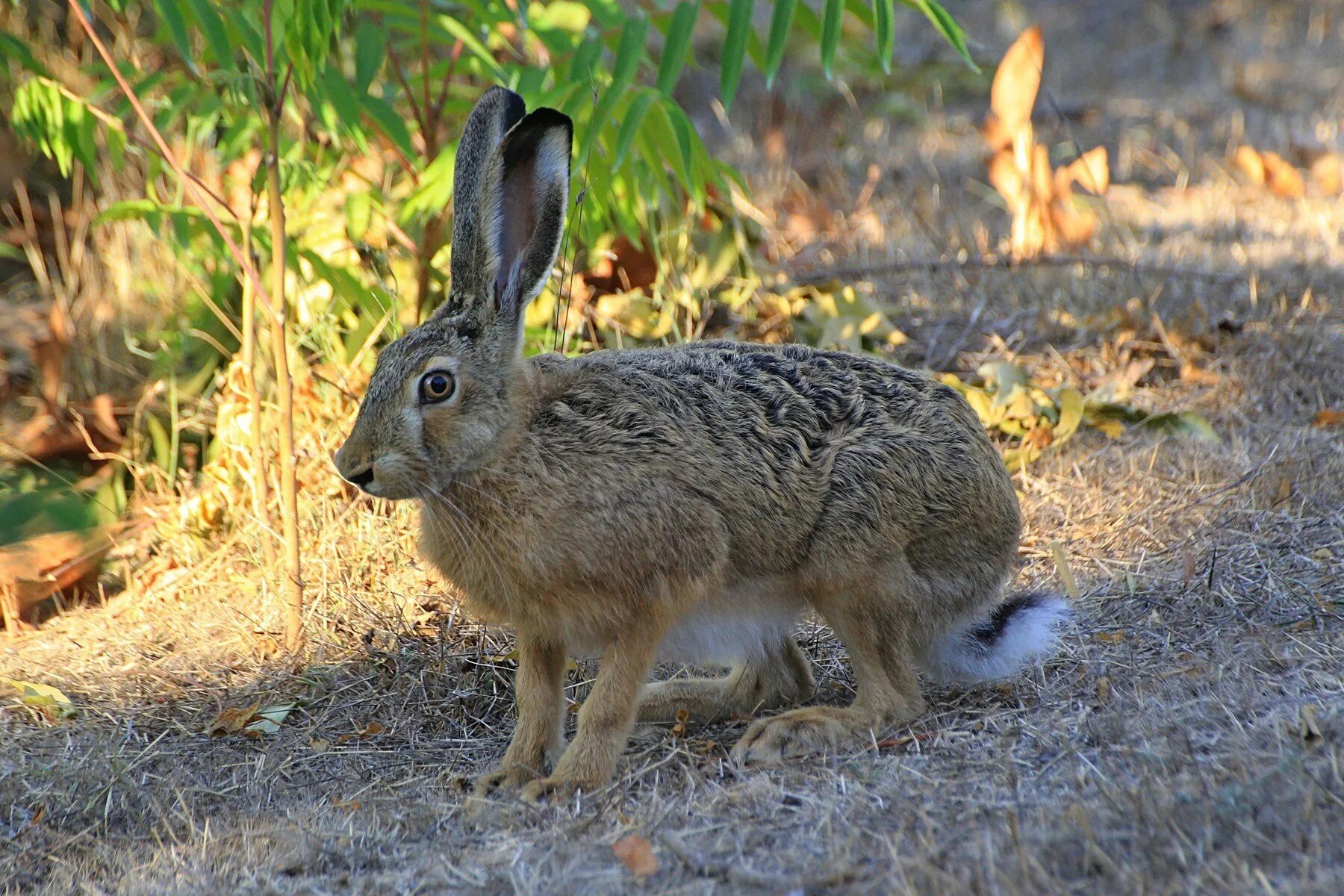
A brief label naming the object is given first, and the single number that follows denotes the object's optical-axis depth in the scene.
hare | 6.54
